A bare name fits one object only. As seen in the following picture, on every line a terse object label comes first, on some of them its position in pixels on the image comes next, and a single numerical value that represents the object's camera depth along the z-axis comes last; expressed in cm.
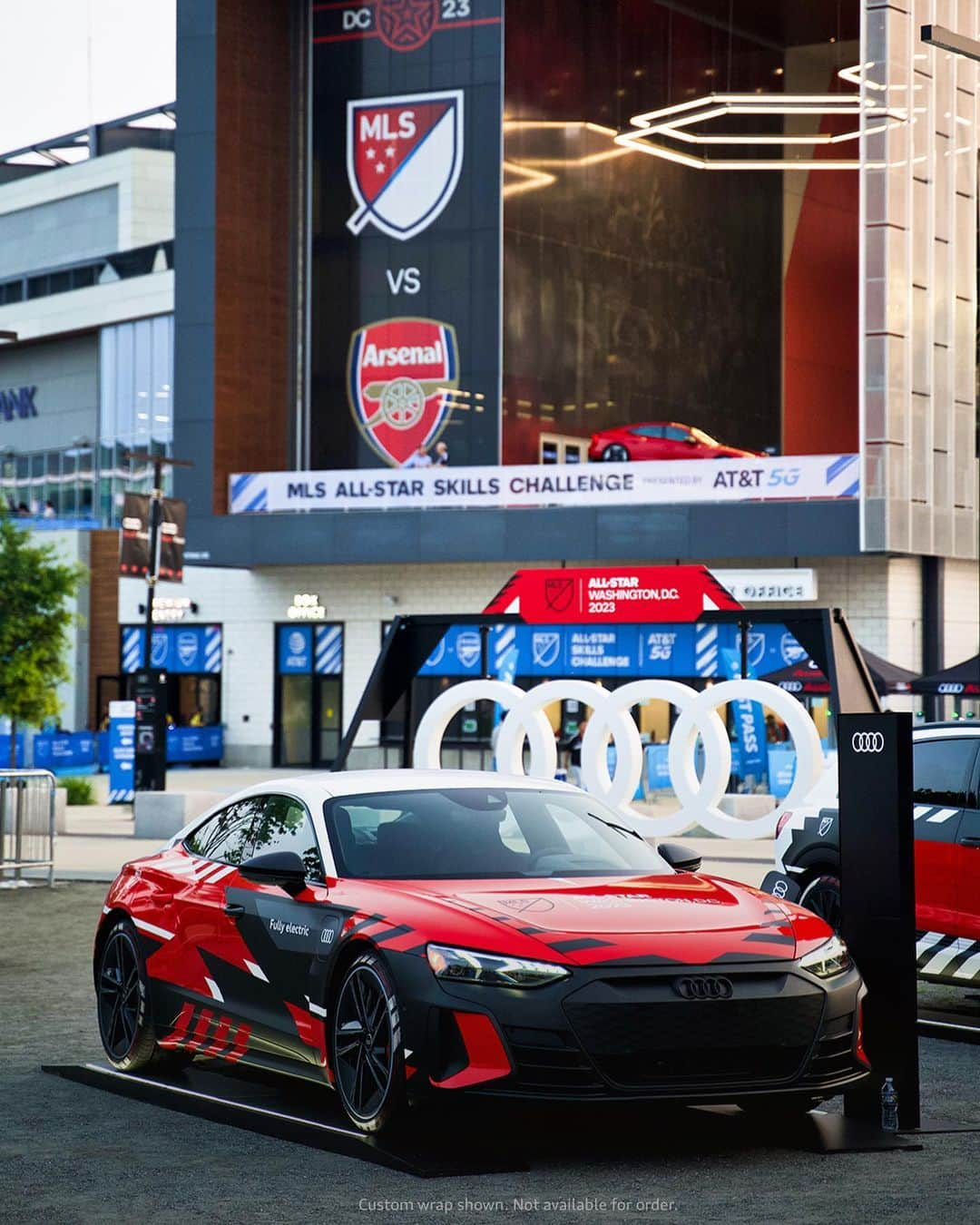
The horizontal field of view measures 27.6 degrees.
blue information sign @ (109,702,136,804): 3453
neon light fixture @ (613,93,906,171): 4903
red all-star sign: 2033
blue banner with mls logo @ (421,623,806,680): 4378
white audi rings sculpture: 2072
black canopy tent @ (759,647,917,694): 3250
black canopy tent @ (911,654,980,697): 2916
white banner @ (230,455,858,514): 4388
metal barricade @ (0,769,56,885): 2214
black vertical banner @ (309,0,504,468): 4966
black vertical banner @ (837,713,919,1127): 813
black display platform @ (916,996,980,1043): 1110
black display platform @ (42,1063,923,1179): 747
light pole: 3559
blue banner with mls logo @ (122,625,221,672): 5284
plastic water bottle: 809
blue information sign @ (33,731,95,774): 4734
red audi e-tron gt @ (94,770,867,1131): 735
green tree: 3856
